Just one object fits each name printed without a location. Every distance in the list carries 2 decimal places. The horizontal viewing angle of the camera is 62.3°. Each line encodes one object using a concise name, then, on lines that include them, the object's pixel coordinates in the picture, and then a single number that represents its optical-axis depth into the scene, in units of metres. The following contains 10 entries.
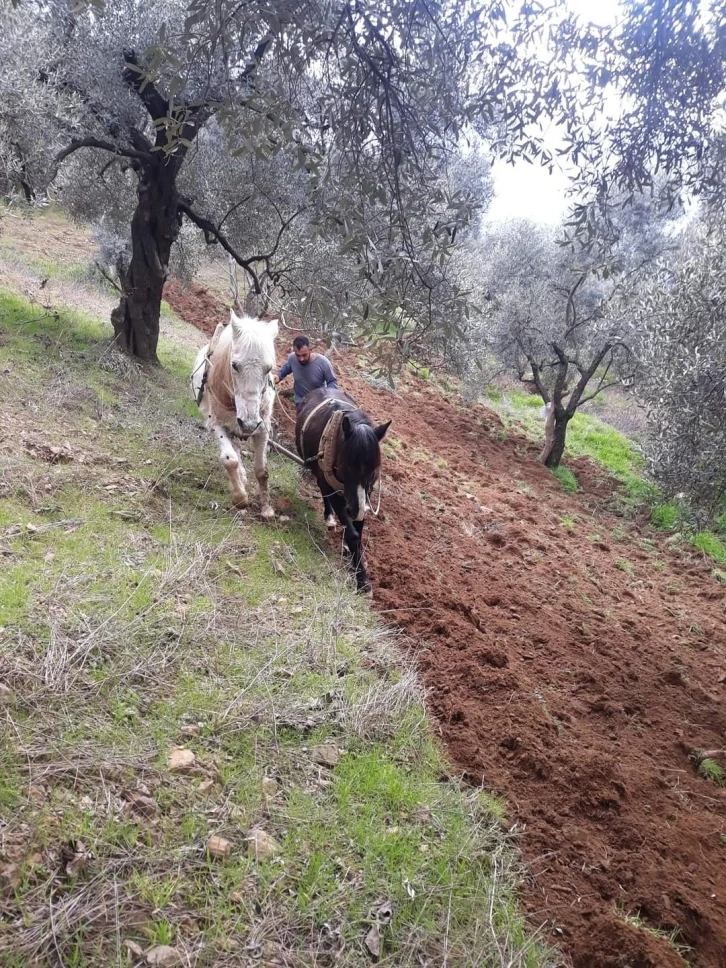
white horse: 5.95
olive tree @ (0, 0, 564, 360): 3.16
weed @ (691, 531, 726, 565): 9.55
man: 7.80
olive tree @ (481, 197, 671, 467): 12.95
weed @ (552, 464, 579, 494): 12.86
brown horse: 5.71
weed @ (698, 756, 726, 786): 4.45
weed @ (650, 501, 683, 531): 10.59
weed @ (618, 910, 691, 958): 3.09
